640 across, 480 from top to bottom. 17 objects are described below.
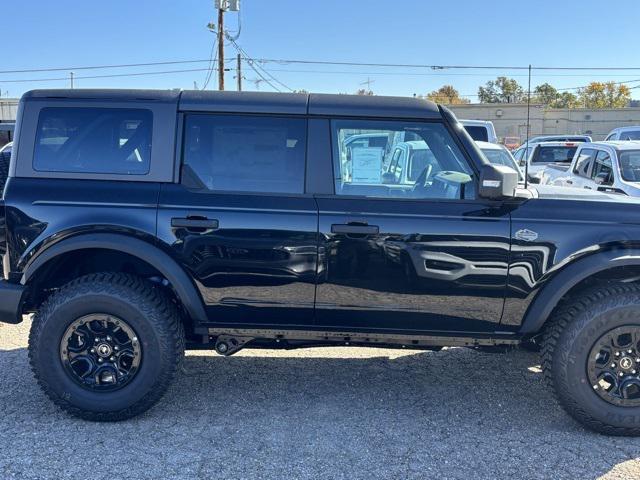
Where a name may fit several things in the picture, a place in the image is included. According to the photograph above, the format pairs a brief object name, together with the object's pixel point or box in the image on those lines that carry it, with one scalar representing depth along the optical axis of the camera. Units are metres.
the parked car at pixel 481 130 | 11.27
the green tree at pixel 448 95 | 67.81
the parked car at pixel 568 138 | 21.68
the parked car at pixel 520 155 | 14.93
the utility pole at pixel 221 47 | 27.98
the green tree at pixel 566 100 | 81.81
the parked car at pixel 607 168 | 8.47
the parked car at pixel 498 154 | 9.24
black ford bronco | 3.38
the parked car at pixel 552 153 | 14.55
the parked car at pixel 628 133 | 15.13
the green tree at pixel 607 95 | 73.31
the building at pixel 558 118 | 42.28
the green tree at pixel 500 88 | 75.32
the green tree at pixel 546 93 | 73.72
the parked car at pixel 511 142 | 28.31
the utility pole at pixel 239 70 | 39.49
